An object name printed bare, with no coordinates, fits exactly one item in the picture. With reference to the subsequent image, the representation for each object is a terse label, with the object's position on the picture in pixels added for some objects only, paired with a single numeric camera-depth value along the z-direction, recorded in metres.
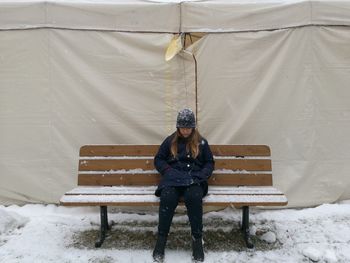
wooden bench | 4.83
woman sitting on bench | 4.22
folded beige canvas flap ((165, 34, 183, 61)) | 5.45
